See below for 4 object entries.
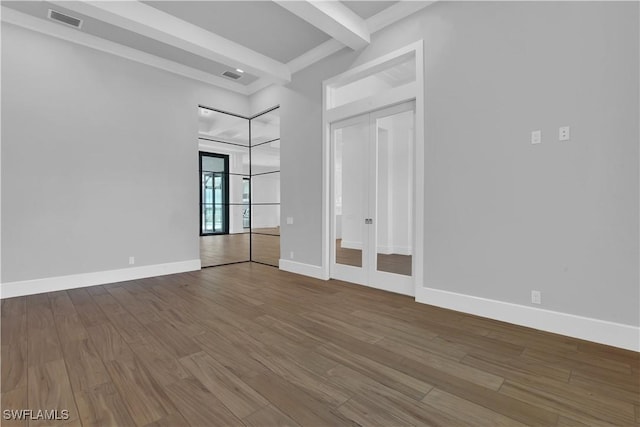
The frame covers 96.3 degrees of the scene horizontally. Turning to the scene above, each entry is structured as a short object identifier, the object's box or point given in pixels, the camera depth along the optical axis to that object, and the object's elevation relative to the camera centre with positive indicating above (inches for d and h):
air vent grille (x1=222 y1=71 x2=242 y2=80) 206.8 +99.0
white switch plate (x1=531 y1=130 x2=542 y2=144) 102.7 +25.8
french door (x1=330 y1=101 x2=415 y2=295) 146.8 +5.8
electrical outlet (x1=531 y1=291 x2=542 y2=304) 103.3 -32.2
